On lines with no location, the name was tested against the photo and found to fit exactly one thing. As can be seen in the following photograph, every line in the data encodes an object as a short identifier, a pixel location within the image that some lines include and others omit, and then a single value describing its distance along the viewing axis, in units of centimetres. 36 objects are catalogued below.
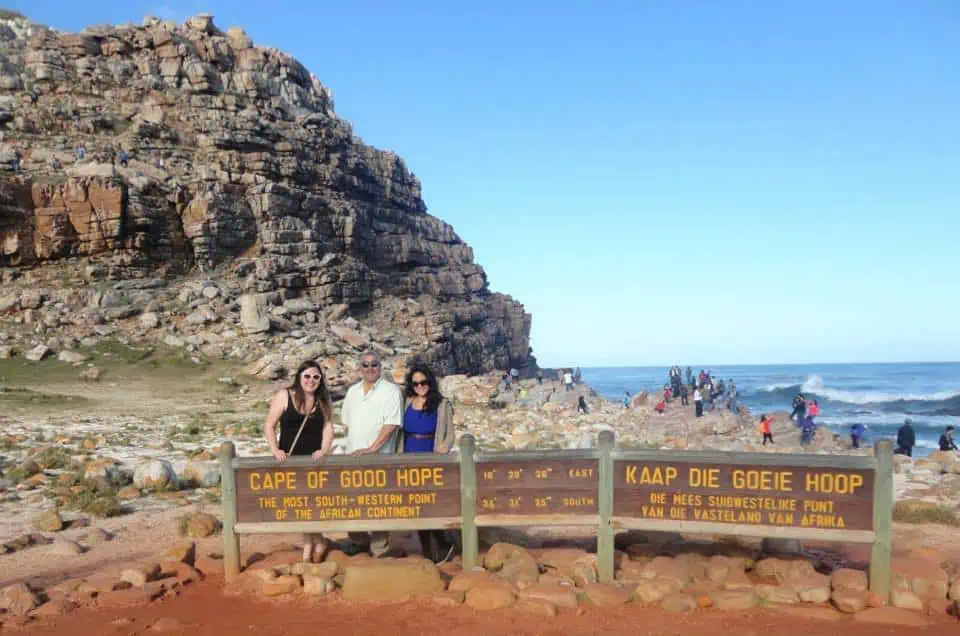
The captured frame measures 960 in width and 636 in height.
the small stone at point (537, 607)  560
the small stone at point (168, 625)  543
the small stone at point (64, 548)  747
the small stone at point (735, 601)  571
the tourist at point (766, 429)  2219
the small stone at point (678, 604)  566
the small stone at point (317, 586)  608
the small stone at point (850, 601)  558
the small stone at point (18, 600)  574
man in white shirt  650
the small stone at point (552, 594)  574
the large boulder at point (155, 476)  1069
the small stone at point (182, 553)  684
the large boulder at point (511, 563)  622
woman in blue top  658
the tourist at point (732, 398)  3730
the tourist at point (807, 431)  2538
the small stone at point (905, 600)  564
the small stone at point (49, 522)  838
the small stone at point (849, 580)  588
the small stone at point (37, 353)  2677
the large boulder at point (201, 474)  1120
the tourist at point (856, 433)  2333
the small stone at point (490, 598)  572
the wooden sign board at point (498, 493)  595
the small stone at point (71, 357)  2712
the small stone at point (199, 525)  820
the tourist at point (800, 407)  2814
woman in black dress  646
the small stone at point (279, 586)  611
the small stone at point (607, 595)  582
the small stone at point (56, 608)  573
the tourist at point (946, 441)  2031
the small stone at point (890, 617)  538
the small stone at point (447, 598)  579
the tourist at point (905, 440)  2039
